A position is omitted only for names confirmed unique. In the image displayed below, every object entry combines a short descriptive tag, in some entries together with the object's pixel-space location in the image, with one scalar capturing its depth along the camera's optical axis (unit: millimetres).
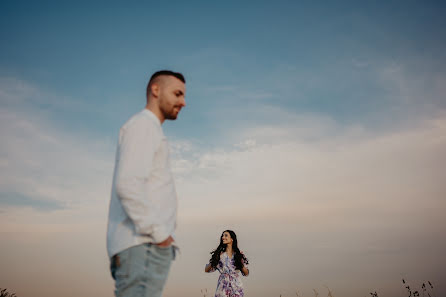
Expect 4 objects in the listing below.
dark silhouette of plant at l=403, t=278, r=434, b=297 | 9492
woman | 10380
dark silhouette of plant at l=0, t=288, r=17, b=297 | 8845
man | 2383
